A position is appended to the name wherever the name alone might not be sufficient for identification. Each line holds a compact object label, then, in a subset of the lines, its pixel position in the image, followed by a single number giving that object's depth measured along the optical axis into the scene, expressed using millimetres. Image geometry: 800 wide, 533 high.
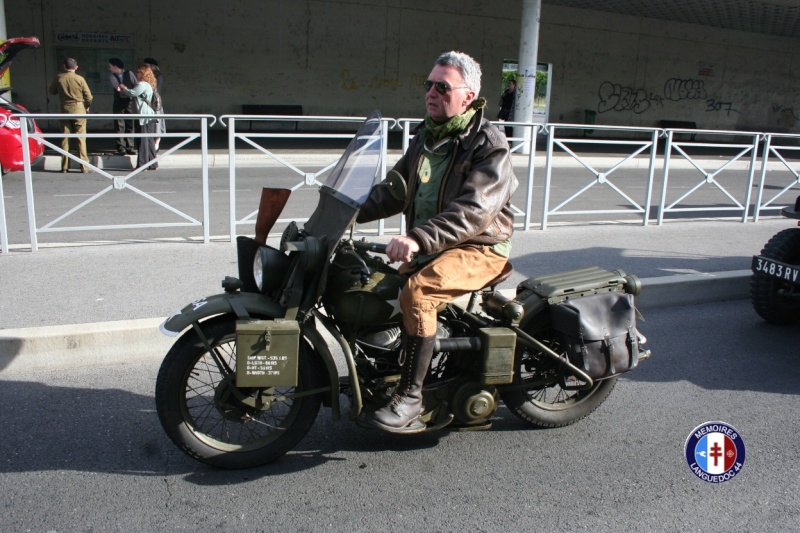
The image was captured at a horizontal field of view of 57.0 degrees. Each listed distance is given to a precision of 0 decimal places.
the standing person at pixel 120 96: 14406
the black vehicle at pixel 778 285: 5871
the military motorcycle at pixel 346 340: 3348
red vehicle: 12000
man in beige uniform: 13547
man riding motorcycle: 3379
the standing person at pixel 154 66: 13935
